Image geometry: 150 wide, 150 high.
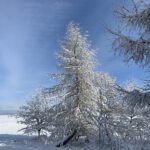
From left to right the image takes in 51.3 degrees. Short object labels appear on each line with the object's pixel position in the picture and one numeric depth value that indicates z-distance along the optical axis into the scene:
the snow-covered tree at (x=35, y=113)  15.81
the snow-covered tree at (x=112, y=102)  12.79
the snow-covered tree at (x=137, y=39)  5.12
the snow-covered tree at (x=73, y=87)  12.92
